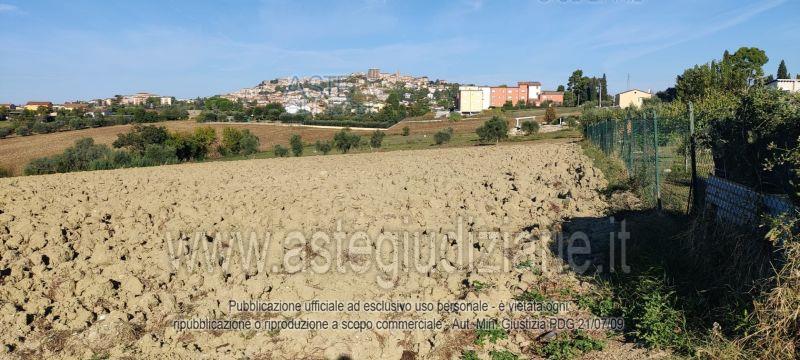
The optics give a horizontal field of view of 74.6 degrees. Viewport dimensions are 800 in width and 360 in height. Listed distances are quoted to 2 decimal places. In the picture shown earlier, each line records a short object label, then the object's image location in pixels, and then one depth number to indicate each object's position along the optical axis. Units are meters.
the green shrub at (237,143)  46.56
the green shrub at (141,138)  41.41
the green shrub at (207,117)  84.44
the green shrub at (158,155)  36.16
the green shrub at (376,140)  46.72
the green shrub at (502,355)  4.68
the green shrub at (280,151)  43.22
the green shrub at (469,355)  4.66
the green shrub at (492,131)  47.53
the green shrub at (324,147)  44.98
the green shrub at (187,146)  42.69
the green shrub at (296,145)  42.84
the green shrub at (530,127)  54.75
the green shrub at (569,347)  4.65
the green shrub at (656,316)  4.57
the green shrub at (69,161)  31.47
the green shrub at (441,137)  49.38
